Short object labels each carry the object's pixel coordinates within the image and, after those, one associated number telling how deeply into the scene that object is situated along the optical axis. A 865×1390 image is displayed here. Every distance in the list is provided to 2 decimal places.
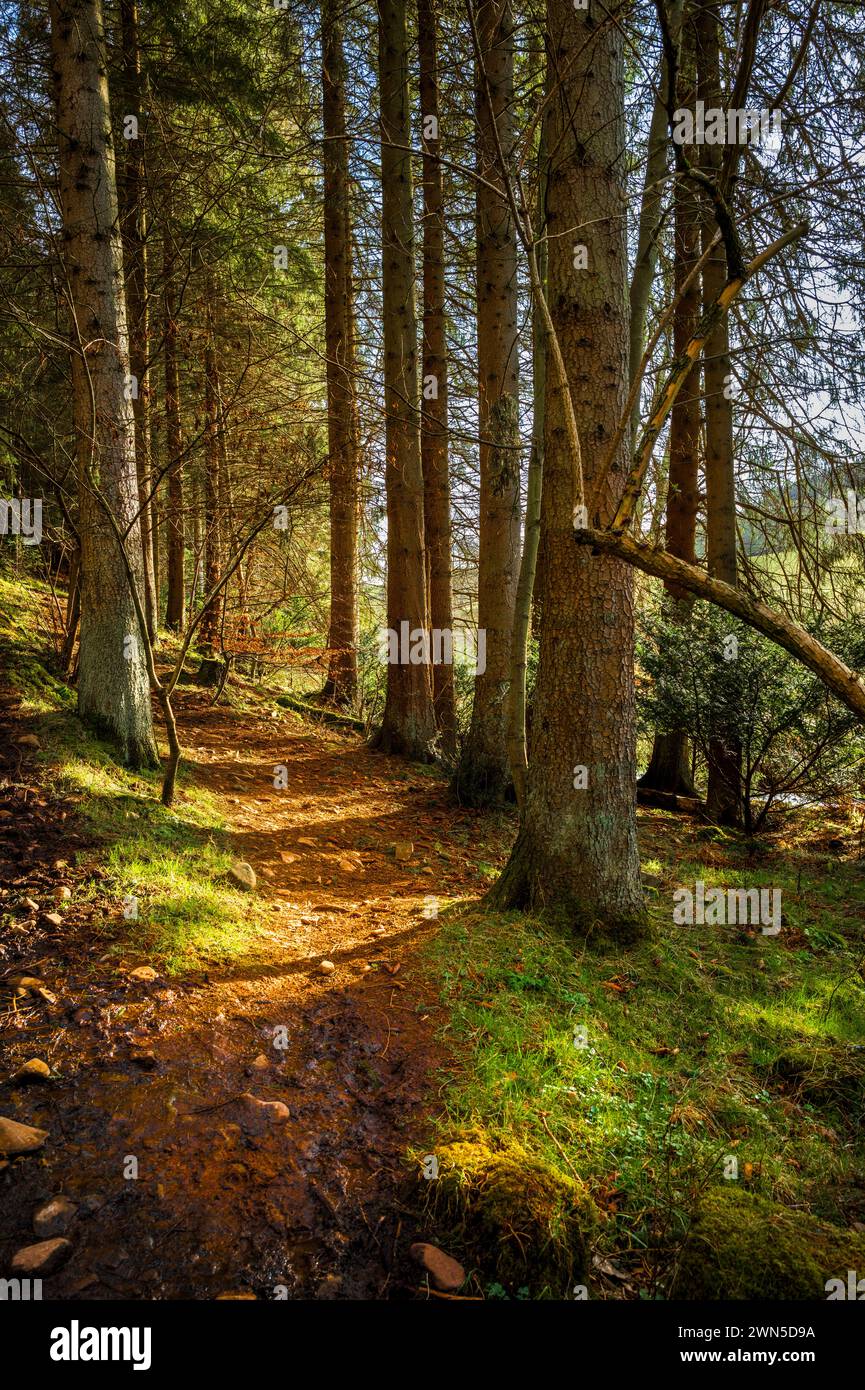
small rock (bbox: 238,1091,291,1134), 2.38
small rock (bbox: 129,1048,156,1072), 2.53
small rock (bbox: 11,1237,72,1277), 1.77
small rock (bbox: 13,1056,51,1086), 2.36
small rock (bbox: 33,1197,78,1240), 1.88
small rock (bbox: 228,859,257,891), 4.29
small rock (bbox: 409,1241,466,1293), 1.95
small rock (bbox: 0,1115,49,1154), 2.08
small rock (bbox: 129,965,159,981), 2.99
